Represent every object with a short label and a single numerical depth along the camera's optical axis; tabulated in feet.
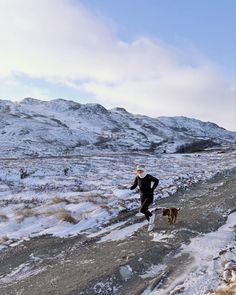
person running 30.39
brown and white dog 30.69
